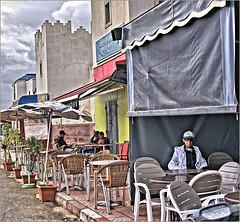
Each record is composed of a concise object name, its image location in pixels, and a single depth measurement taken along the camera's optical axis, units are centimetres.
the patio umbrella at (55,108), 1046
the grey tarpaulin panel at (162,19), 499
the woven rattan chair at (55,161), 1023
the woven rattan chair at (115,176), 722
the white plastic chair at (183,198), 423
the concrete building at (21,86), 4224
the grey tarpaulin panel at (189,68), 477
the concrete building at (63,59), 2773
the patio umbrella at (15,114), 1423
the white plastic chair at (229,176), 598
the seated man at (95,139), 1432
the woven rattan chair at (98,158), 841
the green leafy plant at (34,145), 1177
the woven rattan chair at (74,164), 920
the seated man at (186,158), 704
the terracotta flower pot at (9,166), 1647
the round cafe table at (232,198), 388
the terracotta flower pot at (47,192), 912
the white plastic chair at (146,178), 613
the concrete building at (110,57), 1421
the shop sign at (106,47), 1476
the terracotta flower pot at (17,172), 1345
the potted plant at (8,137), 1459
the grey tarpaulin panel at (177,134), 707
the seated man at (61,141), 1382
